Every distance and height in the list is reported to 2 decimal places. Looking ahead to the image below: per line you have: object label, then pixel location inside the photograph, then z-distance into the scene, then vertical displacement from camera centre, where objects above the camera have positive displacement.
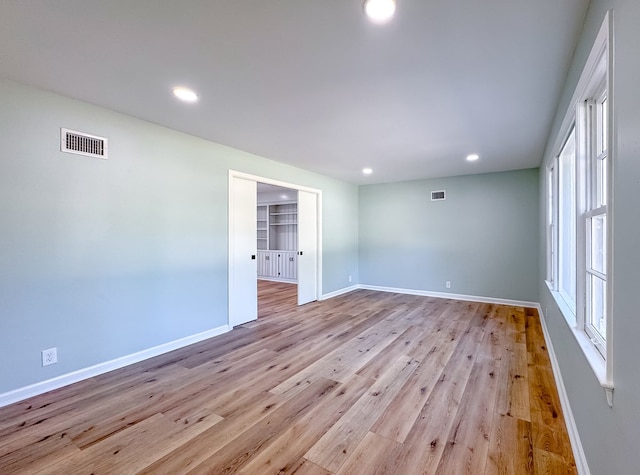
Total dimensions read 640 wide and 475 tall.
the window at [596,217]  1.61 +0.12
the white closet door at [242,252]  4.06 -0.21
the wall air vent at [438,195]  5.93 +0.85
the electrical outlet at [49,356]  2.43 -0.99
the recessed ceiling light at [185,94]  2.39 +1.20
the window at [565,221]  2.76 +0.16
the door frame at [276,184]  3.98 +0.32
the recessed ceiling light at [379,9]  1.49 +1.19
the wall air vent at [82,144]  2.53 +0.84
